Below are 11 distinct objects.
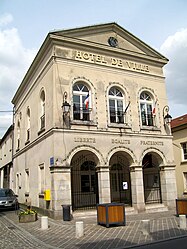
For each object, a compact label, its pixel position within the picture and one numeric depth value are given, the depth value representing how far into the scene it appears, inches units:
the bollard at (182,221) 395.3
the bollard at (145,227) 365.2
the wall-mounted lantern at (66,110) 526.7
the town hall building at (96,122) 544.1
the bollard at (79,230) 359.9
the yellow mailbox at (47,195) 519.7
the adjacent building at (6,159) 1038.0
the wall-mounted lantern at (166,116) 655.8
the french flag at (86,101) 572.8
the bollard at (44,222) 419.8
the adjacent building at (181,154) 903.7
